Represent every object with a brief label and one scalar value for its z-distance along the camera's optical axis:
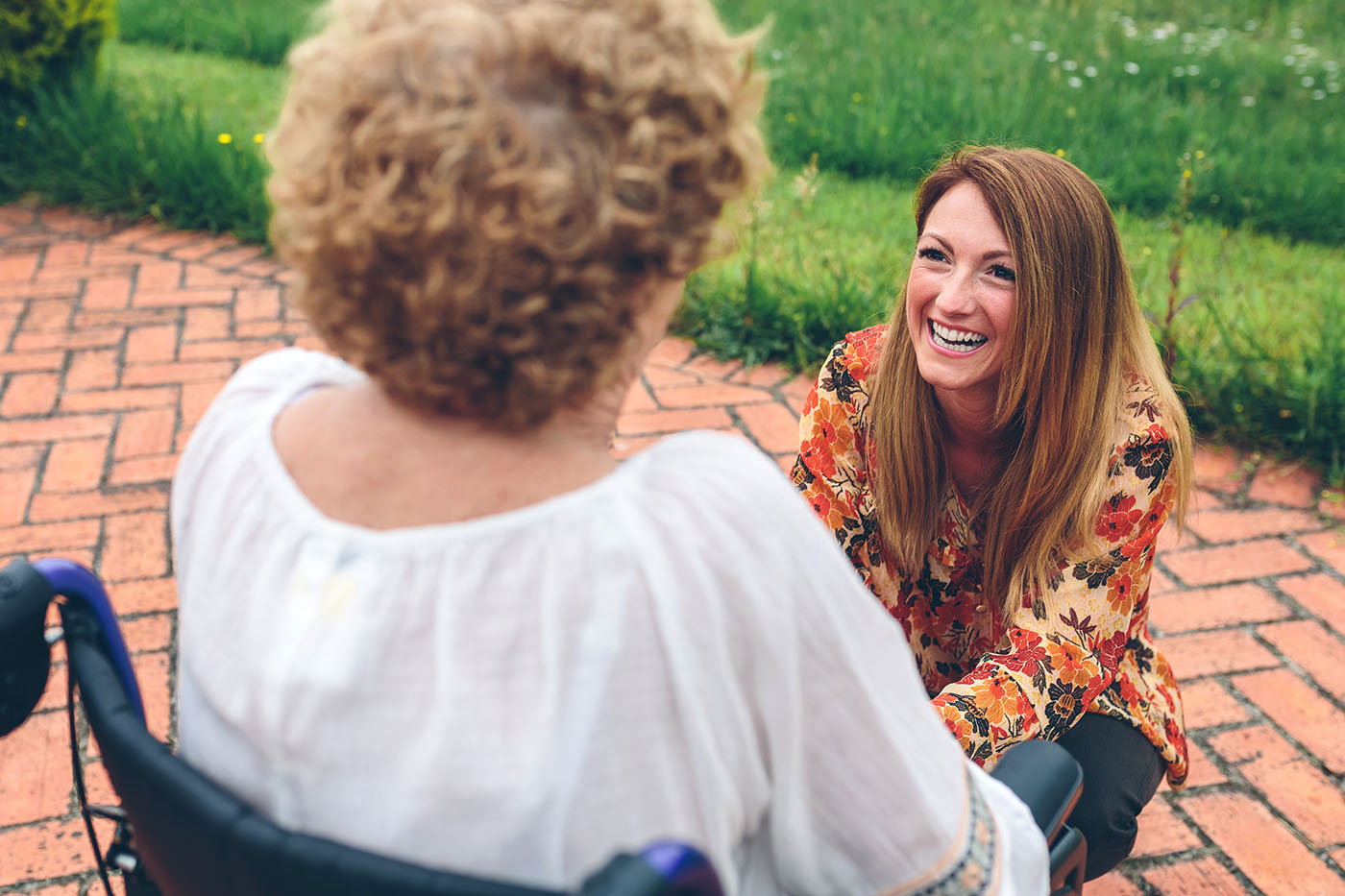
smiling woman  1.80
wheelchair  0.70
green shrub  5.07
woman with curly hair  0.82
